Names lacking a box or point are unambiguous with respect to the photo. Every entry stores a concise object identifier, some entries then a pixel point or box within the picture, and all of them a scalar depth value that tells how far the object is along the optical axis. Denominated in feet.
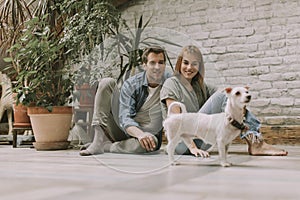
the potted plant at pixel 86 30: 7.27
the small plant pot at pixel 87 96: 5.88
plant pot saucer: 8.29
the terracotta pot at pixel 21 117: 9.41
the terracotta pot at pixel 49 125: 8.25
